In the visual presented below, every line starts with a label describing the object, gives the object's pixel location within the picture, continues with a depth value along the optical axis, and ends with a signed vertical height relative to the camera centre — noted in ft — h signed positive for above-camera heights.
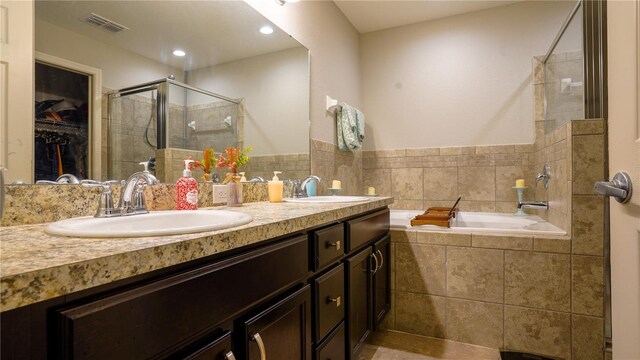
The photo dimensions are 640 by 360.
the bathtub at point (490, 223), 6.34 -1.03
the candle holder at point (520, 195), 8.65 -0.42
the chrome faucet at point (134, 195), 3.13 -0.15
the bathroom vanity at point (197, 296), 1.39 -0.68
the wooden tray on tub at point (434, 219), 7.06 -0.88
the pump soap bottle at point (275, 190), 5.28 -0.17
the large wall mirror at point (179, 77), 3.15 +1.33
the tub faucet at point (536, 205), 7.62 -0.62
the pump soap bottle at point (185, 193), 3.83 -0.15
